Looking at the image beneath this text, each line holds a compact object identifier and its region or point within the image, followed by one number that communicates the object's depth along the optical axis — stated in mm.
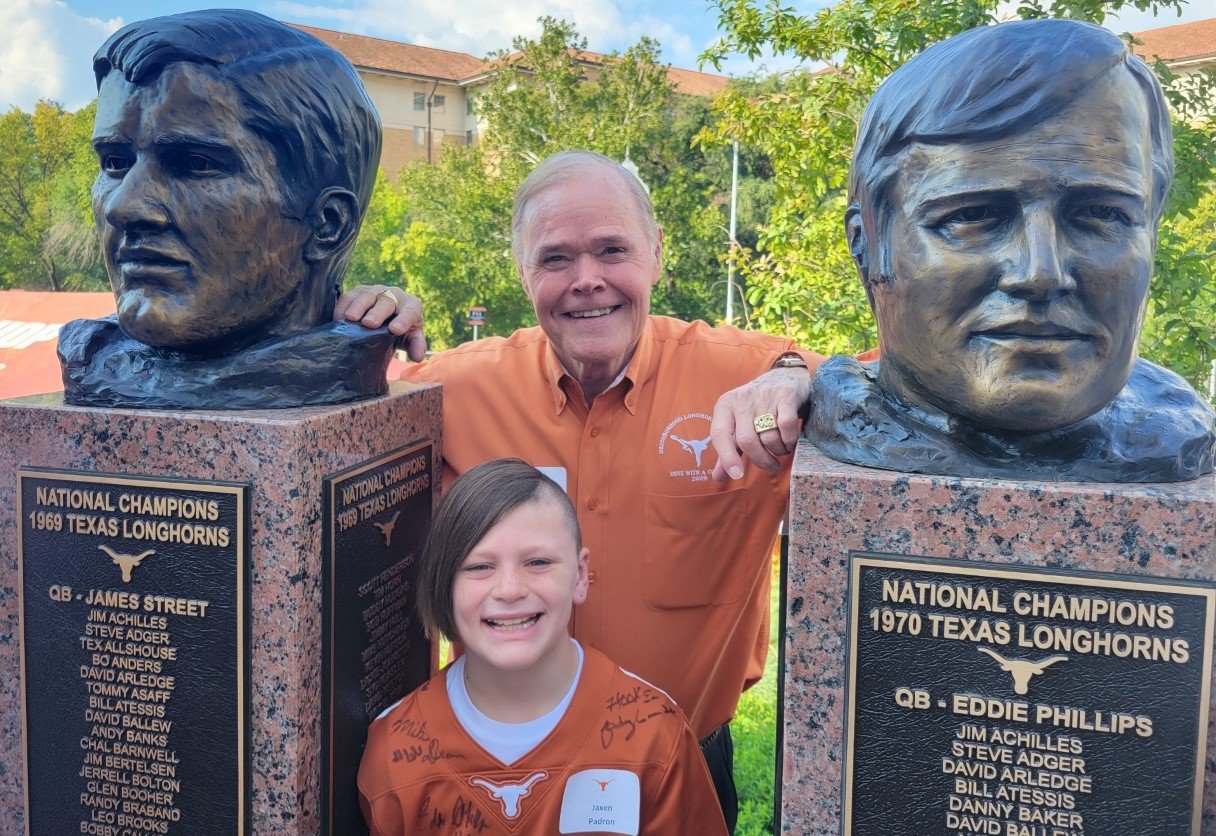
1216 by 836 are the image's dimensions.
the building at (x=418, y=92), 42656
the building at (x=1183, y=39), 24859
